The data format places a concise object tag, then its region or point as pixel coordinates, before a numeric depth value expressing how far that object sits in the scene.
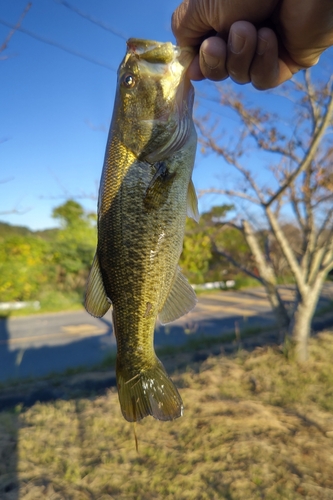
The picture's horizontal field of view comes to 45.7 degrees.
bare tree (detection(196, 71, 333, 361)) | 5.75
